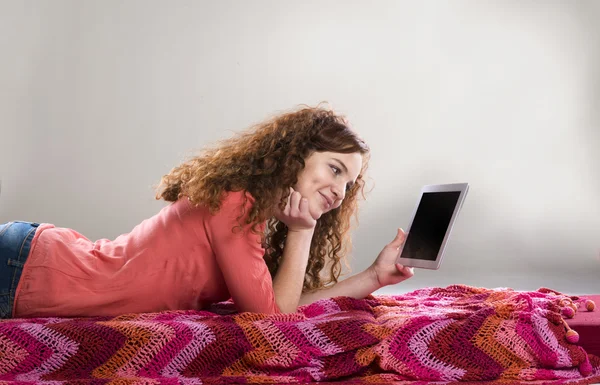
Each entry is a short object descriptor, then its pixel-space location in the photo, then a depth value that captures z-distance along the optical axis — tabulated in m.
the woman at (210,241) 2.14
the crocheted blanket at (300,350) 1.89
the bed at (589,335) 2.10
